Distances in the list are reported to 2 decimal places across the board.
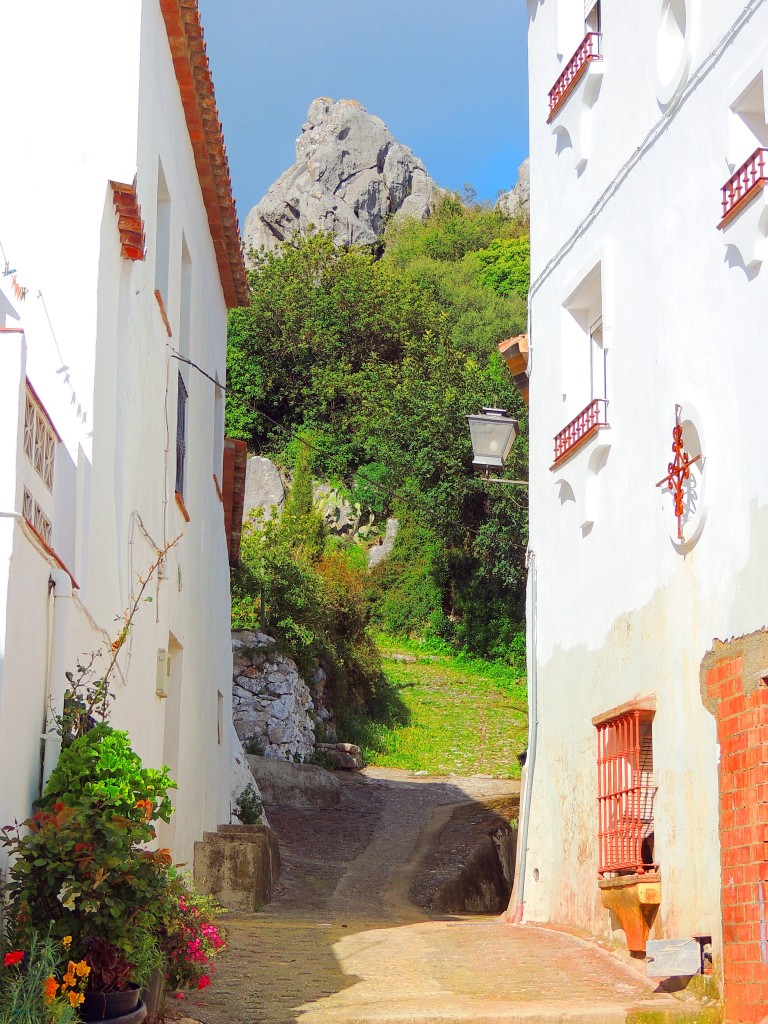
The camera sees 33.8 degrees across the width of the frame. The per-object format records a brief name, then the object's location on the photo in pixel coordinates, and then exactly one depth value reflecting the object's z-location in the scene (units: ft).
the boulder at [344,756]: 87.35
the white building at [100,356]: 22.26
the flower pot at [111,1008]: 19.44
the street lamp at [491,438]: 38.83
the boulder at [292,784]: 74.38
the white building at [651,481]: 25.09
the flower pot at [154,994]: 21.49
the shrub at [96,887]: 19.88
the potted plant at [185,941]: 23.02
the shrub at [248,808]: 58.89
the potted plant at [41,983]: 17.69
